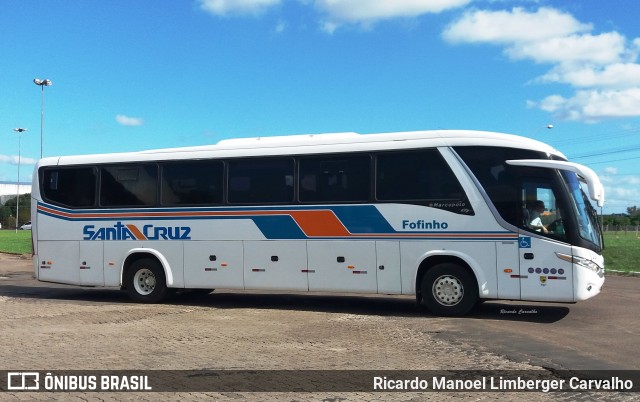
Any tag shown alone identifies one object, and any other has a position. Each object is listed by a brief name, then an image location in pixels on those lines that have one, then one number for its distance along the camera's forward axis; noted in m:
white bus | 10.91
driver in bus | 10.85
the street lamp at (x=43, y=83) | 44.91
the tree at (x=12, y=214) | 97.11
